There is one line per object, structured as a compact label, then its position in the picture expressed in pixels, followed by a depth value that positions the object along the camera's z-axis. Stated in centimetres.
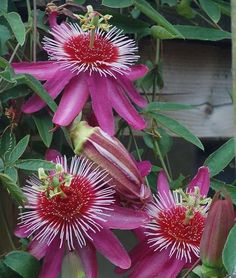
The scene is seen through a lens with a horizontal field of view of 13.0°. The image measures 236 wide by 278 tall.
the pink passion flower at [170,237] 69
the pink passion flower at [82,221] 67
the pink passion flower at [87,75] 70
